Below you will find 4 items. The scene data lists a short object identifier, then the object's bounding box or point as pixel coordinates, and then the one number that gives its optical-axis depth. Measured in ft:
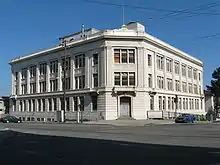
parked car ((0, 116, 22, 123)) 140.50
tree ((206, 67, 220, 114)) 237.22
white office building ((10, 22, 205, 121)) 129.71
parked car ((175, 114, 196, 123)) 124.94
